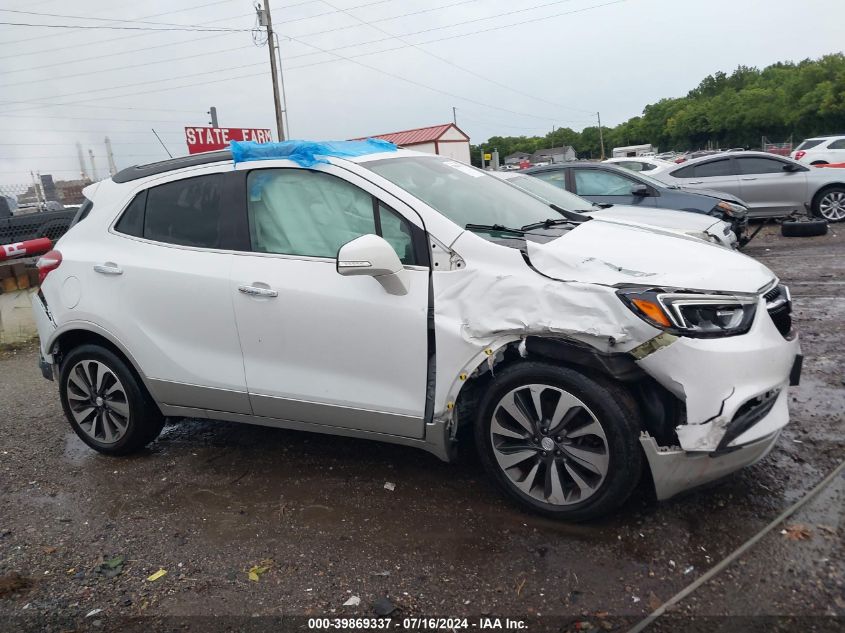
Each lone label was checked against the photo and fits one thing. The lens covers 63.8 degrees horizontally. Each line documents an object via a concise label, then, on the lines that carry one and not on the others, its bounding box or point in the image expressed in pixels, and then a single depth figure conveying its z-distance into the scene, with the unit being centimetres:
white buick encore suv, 288
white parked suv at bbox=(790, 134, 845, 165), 1909
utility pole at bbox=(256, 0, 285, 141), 2947
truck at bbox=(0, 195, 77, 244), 954
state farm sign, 2486
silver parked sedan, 1234
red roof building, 3711
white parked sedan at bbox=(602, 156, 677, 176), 1298
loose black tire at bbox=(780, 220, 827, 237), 1118
